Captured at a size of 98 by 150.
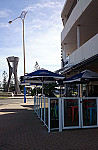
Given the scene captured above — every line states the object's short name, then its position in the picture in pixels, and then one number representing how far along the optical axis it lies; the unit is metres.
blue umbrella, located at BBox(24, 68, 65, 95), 6.57
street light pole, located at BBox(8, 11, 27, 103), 19.40
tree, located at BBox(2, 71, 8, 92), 54.86
